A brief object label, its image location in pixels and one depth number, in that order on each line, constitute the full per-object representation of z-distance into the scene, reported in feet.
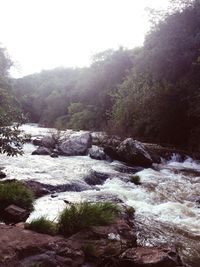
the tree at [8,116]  17.21
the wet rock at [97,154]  44.84
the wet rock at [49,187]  24.79
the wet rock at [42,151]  44.34
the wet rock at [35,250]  12.80
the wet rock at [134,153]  41.15
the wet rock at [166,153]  45.19
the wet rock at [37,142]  53.39
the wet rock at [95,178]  31.14
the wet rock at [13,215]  17.96
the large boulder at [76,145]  47.24
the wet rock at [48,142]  51.49
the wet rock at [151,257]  13.84
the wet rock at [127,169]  37.49
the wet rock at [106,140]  53.90
